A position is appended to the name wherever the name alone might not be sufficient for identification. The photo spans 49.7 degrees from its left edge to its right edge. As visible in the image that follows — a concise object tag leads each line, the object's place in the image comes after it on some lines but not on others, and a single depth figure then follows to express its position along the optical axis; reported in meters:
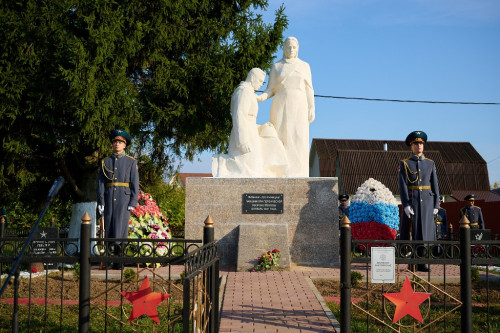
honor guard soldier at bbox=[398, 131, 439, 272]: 8.34
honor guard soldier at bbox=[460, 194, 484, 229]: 13.27
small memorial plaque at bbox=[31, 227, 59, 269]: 6.09
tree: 11.82
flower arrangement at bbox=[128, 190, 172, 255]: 10.30
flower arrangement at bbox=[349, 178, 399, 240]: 11.97
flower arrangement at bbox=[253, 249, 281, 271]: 9.07
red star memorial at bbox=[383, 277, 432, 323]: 4.62
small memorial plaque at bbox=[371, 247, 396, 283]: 4.58
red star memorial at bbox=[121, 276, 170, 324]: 4.18
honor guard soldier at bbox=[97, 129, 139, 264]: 8.09
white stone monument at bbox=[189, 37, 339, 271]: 9.91
